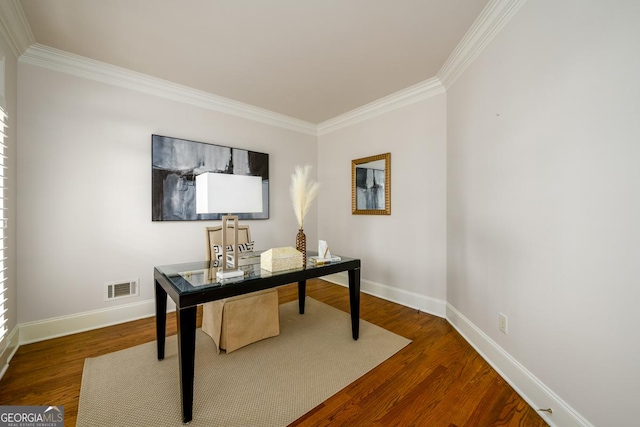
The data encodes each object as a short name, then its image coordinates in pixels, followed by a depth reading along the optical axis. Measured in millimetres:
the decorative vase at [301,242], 2133
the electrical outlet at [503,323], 1788
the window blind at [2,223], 1634
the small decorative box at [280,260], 1838
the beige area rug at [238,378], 1410
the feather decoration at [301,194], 2139
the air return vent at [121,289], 2570
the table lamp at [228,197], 1442
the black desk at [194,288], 1338
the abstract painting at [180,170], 2803
